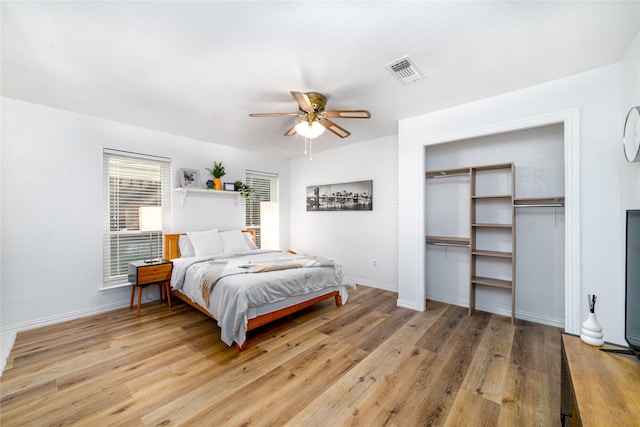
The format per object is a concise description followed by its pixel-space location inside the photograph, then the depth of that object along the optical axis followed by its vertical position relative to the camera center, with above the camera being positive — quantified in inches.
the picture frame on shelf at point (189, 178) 164.6 +22.4
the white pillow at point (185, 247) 156.1 -20.5
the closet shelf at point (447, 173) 137.2 +22.1
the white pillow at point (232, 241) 168.6 -18.8
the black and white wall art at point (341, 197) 184.2 +12.5
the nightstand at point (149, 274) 128.7 -31.1
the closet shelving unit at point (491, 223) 118.7 -5.1
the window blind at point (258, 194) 209.2 +15.8
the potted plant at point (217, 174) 178.2 +26.7
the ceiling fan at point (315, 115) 103.8 +40.9
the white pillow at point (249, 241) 181.8 -19.5
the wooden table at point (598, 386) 39.1 -30.0
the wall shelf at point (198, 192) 163.4 +14.2
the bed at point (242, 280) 100.3 -30.0
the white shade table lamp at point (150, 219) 138.3 -3.2
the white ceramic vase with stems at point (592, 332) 58.0 -26.7
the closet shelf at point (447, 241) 137.0 -15.0
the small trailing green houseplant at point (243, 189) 190.4 +17.6
